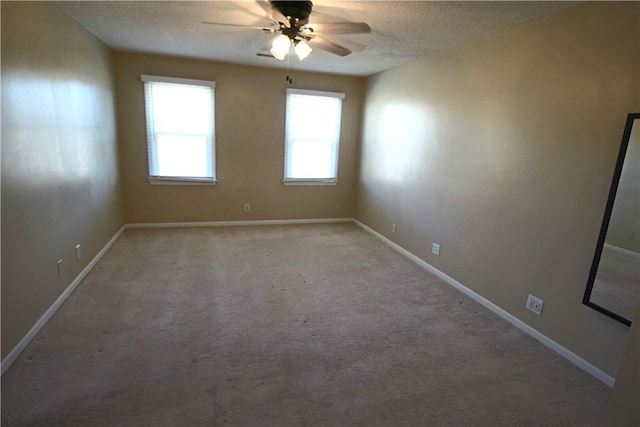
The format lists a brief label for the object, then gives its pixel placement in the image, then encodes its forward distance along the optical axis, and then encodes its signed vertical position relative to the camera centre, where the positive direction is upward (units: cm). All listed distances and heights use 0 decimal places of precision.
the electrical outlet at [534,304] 263 -116
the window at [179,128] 466 +4
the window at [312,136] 525 +4
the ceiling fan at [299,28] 235 +79
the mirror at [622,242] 201 -51
